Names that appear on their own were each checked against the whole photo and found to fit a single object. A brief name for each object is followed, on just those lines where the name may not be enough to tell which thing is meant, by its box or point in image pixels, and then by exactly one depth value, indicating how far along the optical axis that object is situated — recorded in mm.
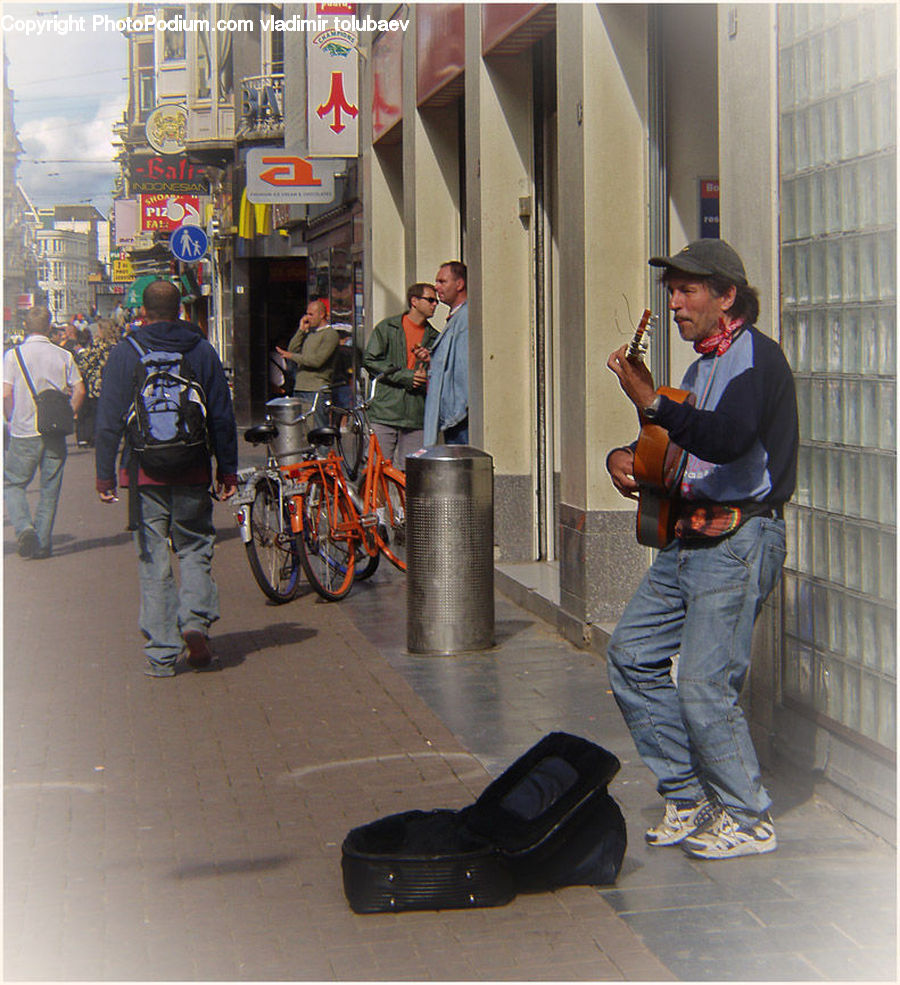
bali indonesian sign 40000
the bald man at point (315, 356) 16641
